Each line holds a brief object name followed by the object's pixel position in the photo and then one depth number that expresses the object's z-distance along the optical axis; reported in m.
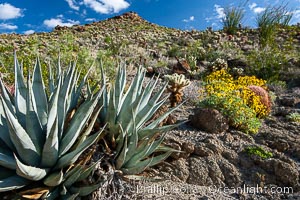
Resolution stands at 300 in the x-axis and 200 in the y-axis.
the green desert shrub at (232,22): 11.64
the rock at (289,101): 4.43
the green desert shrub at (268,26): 9.04
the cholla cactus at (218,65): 6.23
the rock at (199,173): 2.40
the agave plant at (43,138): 1.45
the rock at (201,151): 2.61
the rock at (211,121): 3.01
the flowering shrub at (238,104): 3.19
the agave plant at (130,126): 1.76
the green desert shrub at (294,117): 3.66
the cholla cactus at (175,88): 3.65
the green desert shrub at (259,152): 2.70
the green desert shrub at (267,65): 6.38
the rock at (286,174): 2.52
